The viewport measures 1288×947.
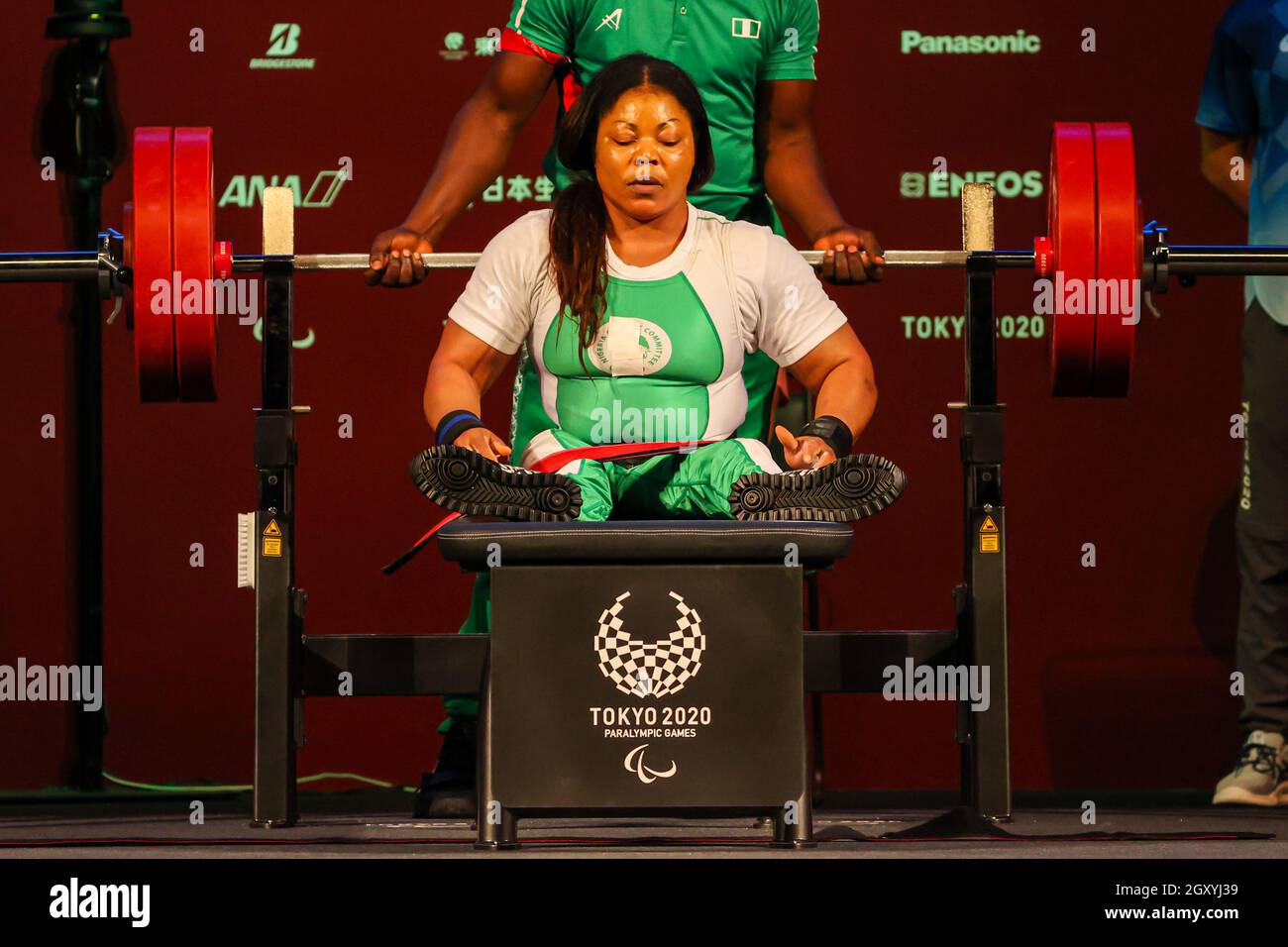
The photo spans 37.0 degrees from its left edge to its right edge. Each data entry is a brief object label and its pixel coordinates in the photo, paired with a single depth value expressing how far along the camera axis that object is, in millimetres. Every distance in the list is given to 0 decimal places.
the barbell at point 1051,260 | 3367
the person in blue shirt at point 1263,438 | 3984
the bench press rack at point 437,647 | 3295
